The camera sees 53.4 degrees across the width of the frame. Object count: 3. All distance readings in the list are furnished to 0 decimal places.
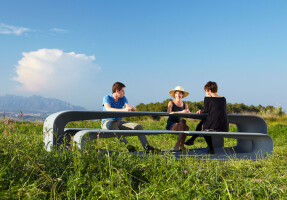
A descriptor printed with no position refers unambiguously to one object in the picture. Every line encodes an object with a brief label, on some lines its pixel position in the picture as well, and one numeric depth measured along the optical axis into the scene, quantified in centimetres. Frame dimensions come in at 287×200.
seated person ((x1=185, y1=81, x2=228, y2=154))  497
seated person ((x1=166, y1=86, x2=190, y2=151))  519
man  522
